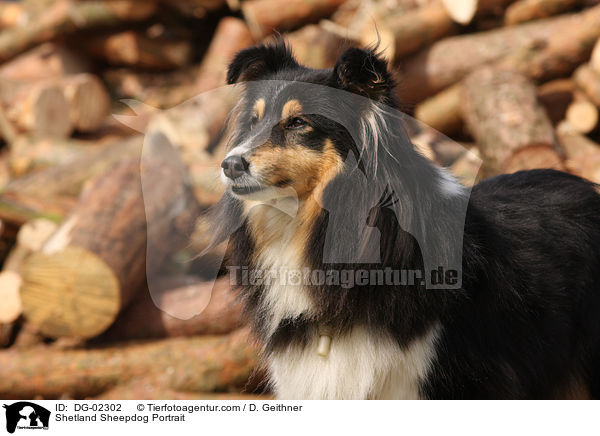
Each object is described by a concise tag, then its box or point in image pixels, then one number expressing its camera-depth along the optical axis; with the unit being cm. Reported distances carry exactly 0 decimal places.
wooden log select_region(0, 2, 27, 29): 1074
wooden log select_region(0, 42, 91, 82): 911
